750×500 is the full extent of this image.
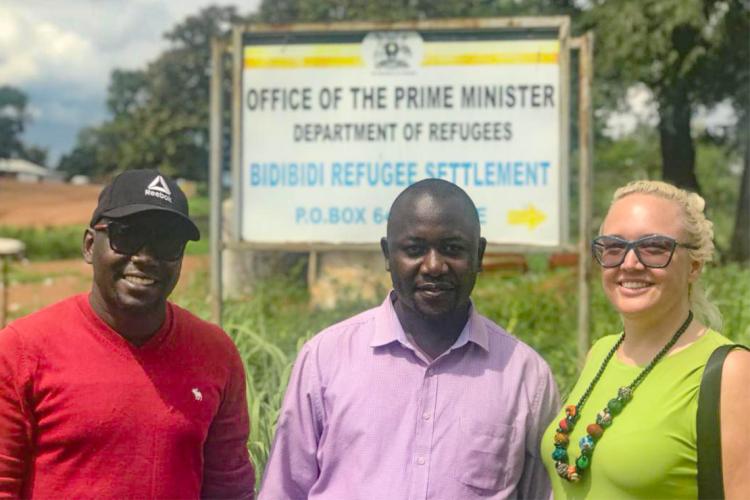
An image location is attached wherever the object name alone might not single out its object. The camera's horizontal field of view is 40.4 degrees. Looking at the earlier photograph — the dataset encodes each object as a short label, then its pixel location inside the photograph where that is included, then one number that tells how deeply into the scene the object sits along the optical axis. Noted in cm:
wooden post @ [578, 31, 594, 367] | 548
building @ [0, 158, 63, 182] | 7147
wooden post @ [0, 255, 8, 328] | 801
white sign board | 557
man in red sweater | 242
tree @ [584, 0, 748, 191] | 1353
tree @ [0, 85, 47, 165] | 5728
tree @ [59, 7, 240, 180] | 3638
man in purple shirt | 254
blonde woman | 233
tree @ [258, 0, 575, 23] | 1891
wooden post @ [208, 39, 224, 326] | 578
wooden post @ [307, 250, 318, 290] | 704
